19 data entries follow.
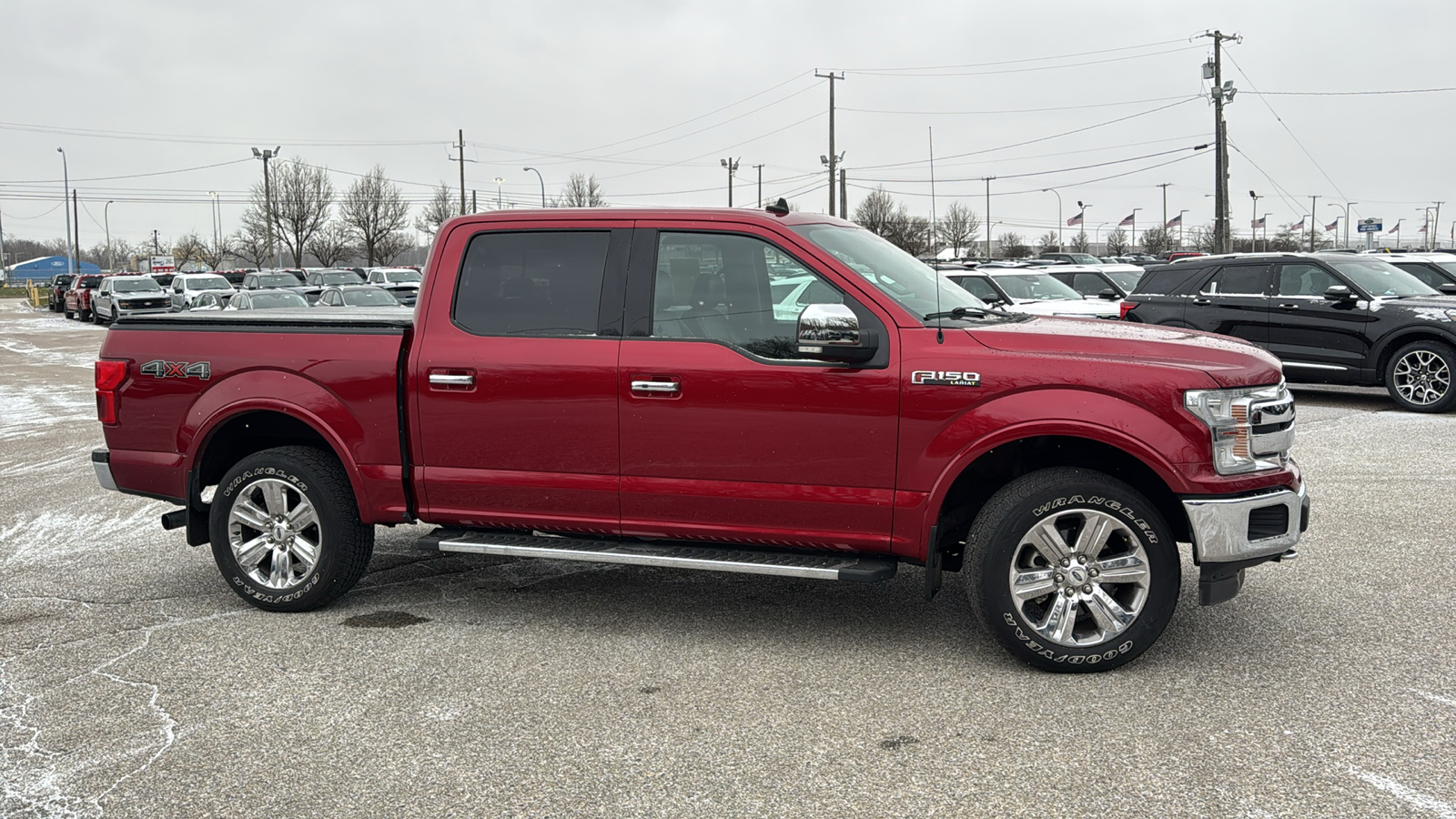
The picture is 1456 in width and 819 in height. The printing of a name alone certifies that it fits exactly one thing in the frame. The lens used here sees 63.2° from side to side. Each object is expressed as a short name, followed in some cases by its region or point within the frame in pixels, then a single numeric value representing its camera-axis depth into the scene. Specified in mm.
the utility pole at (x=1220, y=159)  37344
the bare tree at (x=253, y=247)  74625
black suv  12508
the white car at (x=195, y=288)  35969
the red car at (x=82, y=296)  44219
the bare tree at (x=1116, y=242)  80688
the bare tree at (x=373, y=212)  73000
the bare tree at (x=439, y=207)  75375
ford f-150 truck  4609
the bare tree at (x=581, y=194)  73938
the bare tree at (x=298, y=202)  71125
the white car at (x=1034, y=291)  16031
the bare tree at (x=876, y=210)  68394
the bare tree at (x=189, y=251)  101062
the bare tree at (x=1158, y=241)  86000
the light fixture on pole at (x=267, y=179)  63594
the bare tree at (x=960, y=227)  79750
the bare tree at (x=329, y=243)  73188
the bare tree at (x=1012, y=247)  77625
